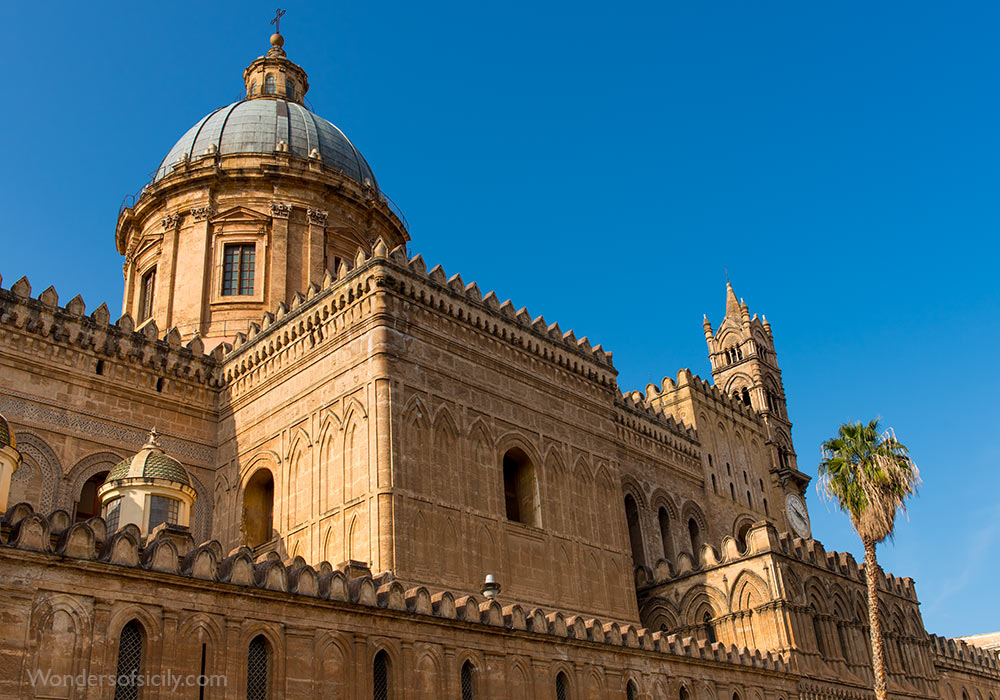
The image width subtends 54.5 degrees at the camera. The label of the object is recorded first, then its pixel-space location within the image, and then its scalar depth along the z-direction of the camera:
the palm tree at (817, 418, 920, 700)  23.73
